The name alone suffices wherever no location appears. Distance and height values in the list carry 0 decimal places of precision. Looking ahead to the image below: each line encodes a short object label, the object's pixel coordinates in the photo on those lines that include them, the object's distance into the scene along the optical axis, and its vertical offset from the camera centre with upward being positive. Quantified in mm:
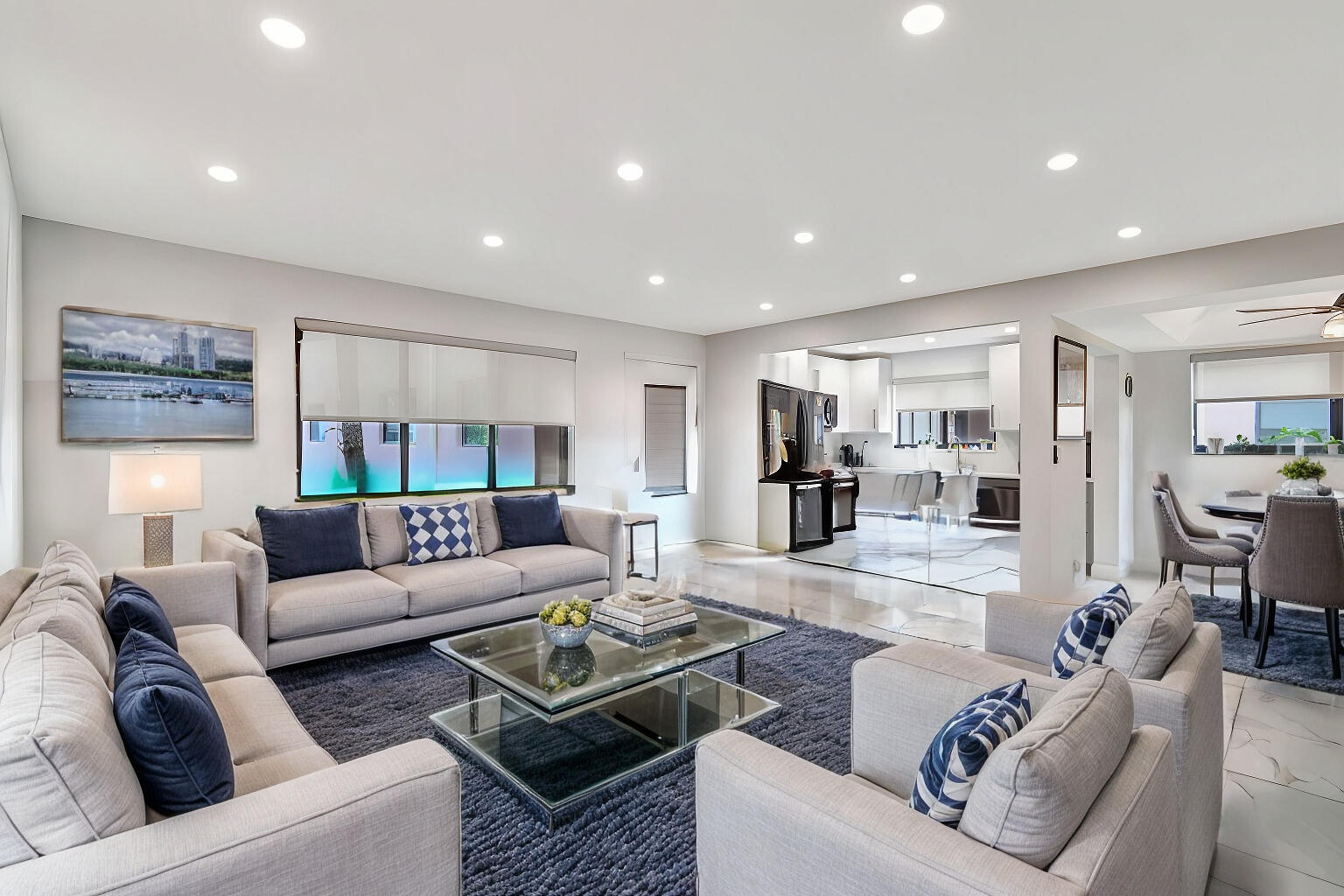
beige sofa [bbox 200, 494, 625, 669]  3213 -798
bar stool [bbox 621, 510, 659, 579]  5723 -661
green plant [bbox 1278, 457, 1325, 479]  4410 -173
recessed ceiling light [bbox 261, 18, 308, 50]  1955 +1296
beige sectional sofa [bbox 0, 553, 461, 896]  1008 -652
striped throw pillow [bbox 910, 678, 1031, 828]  1102 -536
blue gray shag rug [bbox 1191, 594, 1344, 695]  3391 -1208
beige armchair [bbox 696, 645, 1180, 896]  940 -633
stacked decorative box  2861 -771
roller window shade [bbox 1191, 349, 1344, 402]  5715 +657
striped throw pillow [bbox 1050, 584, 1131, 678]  1803 -539
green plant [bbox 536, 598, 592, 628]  2674 -696
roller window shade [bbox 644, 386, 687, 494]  7086 +98
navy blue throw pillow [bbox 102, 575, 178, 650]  1966 -521
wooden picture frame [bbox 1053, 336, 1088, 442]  4918 +449
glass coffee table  2273 -1125
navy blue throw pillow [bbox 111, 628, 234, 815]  1196 -566
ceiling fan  4020 +820
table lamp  3184 -203
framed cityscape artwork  3721 +438
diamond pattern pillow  4117 -559
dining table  4168 -423
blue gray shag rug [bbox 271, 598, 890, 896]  1832 -1183
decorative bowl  2689 -787
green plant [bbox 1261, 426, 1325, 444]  5703 +97
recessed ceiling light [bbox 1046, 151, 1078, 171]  2830 +1281
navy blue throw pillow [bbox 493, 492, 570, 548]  4625 -530
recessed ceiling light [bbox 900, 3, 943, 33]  1881 +1286
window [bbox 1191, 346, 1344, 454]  5707 +431
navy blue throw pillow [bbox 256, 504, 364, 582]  3648 -542
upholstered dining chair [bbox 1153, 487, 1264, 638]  4324 -713
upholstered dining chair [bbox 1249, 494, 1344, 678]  3316 -598
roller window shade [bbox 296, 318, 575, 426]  4695 +578
